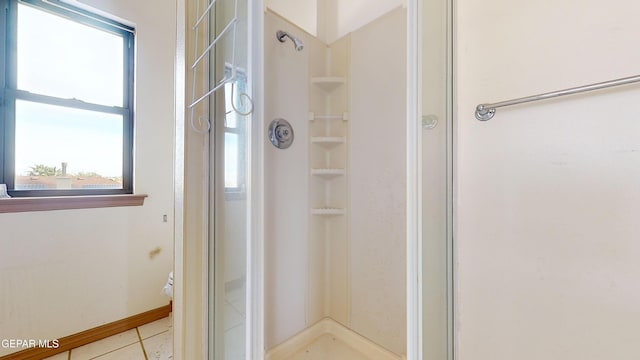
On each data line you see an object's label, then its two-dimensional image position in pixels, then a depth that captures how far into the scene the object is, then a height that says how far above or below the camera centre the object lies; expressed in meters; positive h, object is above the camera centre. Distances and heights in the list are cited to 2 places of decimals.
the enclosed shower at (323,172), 1.02 +0.05
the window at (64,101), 1.53 +0.54
